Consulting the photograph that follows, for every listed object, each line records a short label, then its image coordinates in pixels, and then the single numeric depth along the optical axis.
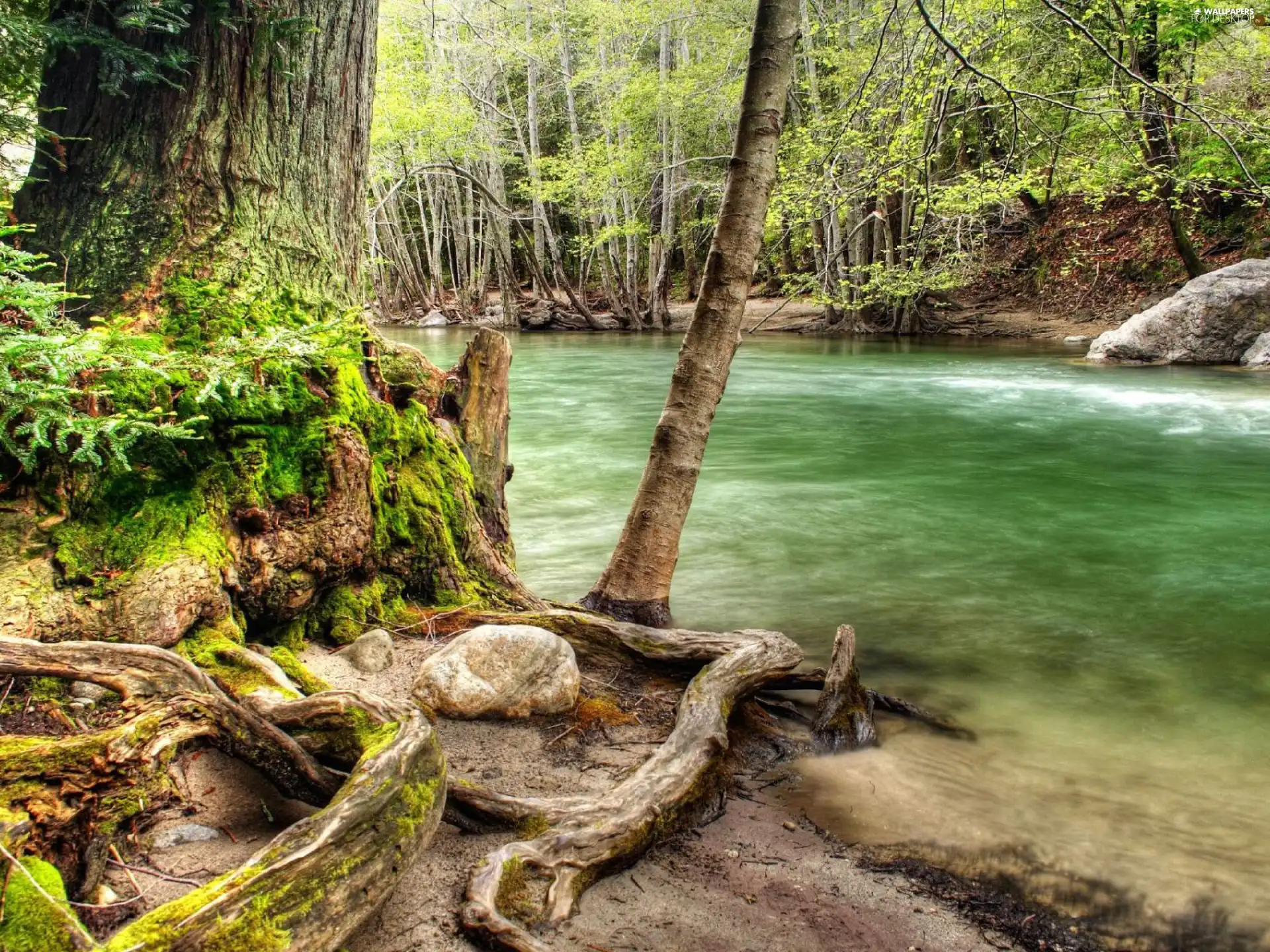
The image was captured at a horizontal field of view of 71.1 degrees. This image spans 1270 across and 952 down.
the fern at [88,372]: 2.60
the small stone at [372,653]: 3.61
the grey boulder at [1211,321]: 17.59
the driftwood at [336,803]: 1.96
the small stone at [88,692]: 2.50
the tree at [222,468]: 2.20
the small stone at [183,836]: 2.37
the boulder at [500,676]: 3.50
